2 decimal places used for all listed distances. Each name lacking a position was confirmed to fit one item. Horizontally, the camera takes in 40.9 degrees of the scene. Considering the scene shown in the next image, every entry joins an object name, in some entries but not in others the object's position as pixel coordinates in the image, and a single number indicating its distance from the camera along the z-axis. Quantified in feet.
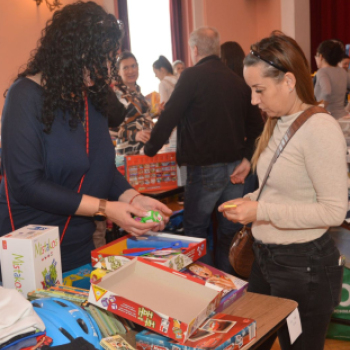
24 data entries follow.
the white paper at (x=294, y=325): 4.33
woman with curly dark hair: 4.87
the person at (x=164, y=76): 19.70
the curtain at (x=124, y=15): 22.00
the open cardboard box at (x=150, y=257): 4.49
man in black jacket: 9.31
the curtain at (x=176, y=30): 24.59
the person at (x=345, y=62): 21.01
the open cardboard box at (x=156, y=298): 3.43
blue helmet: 3.59
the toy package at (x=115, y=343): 3.54
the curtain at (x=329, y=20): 27.58
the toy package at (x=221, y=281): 4.35
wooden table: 4.12
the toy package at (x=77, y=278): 5.02
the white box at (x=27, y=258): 4.14
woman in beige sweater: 4.59
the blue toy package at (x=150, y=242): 5.05
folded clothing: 3.34
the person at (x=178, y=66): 23.27
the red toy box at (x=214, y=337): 3.45
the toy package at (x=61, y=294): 4.09
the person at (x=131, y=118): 11.11
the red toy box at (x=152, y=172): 10.21
